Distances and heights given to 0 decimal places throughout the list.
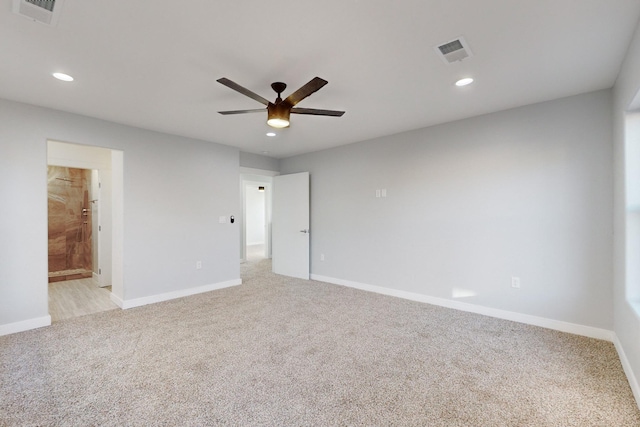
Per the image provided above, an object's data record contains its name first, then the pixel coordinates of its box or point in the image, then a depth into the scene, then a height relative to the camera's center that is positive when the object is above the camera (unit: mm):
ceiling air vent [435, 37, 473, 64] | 1975 +1198
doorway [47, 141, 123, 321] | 3896 -318
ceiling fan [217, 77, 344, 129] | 2064 +905
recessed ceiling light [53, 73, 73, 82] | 2398 +1200
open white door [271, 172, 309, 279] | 5391 -259
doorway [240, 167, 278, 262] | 7141 -51
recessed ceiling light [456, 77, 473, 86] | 2518 +1201
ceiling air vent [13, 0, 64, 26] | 1596 +1210
